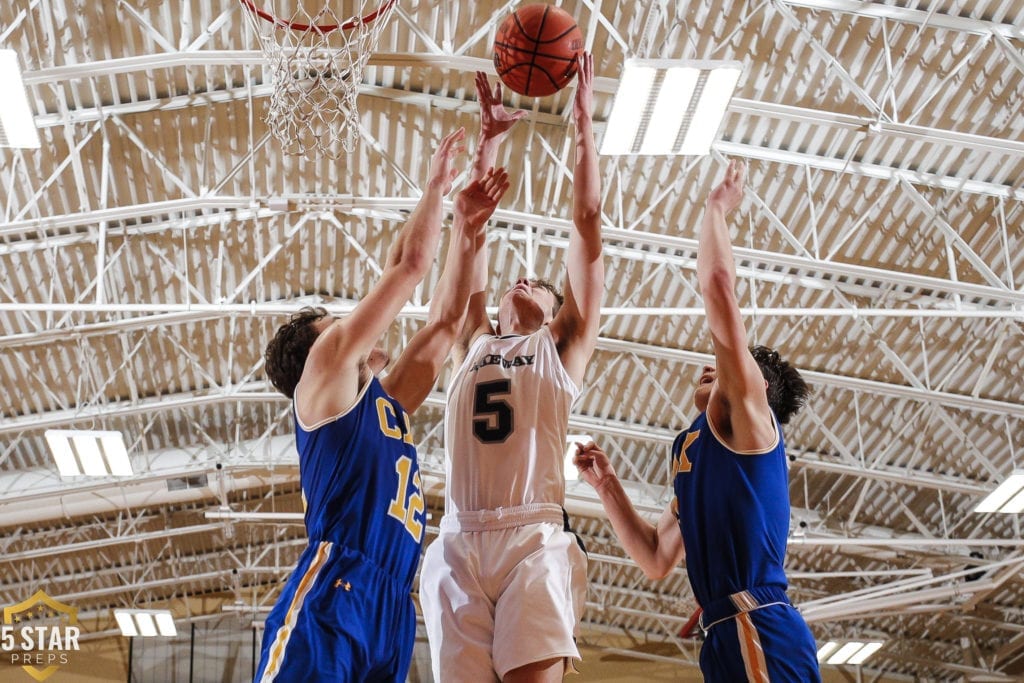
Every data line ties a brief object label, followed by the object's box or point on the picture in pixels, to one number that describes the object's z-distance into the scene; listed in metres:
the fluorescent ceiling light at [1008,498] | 13.75
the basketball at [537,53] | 5.58
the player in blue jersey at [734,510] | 3.62
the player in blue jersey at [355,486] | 3.22
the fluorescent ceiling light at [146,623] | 22.36
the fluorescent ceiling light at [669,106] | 8.55
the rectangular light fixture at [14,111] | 8.56
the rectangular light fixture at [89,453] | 14.32
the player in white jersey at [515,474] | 3.36
